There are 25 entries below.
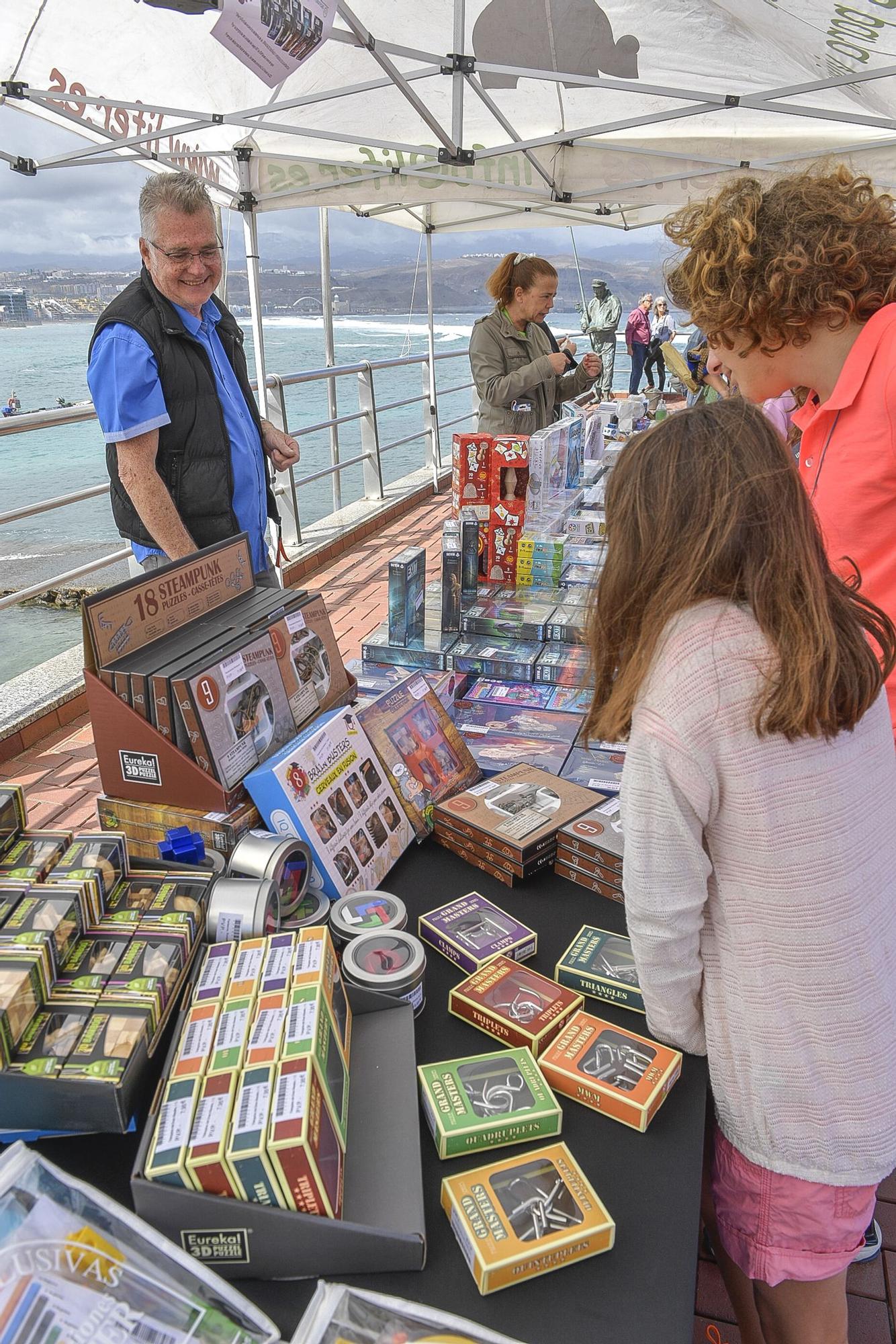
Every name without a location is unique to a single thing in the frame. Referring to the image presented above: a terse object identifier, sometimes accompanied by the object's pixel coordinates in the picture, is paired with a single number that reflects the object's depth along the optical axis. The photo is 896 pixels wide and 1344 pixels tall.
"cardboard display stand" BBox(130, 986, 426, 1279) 0.77
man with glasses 2.01
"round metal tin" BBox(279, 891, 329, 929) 1.22
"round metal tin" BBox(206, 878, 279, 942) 1.07
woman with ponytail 3.67
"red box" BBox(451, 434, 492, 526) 2.68
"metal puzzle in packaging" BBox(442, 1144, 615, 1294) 0.81
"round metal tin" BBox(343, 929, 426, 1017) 1.07
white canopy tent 3.58
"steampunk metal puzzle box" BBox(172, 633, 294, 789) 1.29
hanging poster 2.07
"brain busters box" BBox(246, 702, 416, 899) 1.29
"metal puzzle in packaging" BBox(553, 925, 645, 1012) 1.14
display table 0.79
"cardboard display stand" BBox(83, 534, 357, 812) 1.29
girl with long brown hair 0.91
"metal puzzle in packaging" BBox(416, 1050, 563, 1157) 0.93
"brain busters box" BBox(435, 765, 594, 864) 1.42
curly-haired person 1.32
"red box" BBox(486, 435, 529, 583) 2.61
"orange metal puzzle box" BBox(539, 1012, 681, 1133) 0.98
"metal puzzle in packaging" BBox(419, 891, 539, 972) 1.20
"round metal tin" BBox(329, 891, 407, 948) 1.20
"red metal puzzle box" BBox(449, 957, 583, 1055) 1.06
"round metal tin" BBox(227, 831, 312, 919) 1.19
